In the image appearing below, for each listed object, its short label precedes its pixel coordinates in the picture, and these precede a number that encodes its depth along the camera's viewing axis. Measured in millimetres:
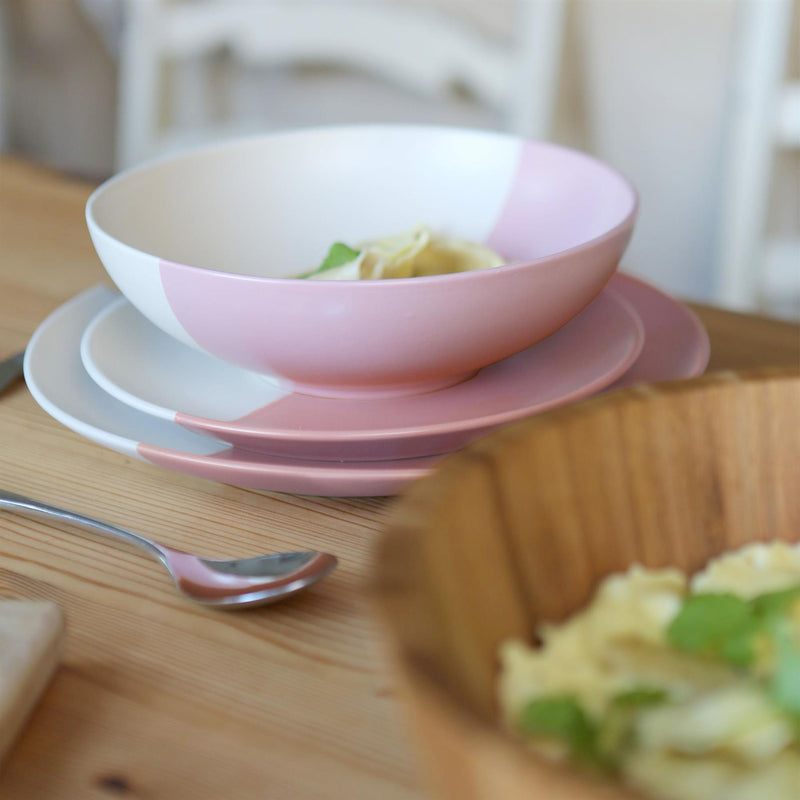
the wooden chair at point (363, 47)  1452
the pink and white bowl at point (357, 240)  508
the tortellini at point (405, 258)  604
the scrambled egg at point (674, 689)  252
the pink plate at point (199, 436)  501
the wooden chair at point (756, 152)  1238
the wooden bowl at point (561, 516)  244
